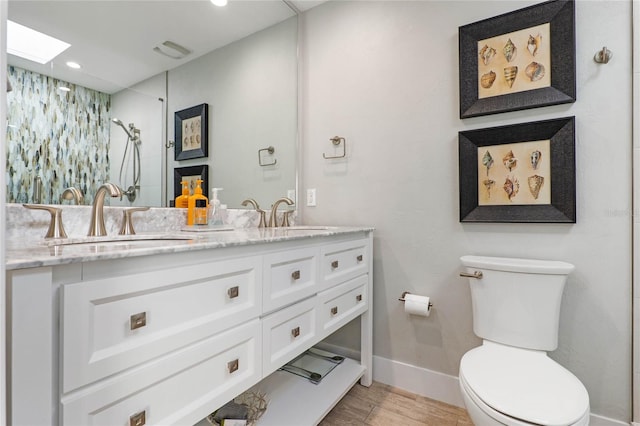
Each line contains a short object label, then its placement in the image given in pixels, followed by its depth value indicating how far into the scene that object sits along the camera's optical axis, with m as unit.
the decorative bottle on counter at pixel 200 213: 1.64
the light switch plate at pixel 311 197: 2.18
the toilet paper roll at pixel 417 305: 1.70
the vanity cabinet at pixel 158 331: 0.58
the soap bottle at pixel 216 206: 1.81
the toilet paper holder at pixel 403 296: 1.74
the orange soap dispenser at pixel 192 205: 1.63
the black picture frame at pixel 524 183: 1.42
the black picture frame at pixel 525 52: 1.42
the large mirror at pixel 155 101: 1.11
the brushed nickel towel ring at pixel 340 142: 2.05
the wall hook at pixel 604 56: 1.34
